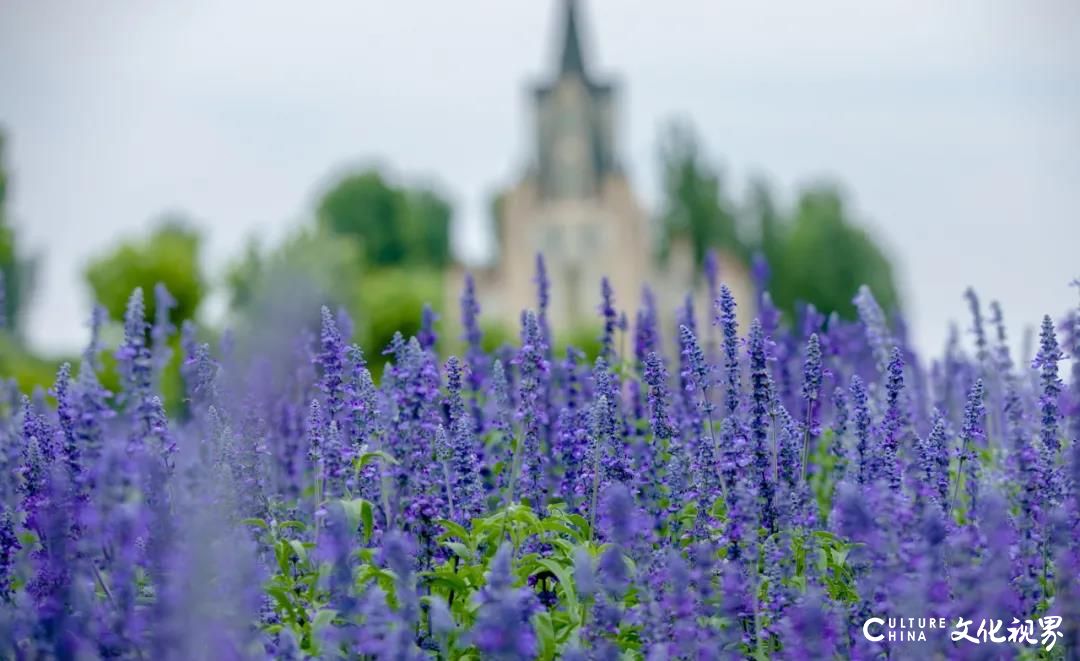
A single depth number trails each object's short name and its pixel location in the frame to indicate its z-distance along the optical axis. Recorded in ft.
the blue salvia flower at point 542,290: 27.27
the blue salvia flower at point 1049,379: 19.63
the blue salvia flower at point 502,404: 20.08
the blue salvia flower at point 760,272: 34.93
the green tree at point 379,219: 266.98
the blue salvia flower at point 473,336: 26.63
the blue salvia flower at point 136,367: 18.24
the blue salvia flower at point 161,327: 31.01
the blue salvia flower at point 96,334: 26.45
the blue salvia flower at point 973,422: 19.06
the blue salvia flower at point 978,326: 28.14
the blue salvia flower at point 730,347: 18.98
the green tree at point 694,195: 223.30
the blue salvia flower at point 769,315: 29.14
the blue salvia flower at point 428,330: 25.86
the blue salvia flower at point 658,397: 19.20
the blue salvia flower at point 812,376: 19.29
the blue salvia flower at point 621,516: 15.53
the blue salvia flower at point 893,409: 18.79
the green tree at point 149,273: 152.76
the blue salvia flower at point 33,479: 18.82
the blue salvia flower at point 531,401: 19.39
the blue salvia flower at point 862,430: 19.13
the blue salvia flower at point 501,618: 14.12
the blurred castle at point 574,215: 261.85
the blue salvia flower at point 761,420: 18.11
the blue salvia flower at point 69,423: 18.44
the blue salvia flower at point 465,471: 18.76
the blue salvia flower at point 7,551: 18.90
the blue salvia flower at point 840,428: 22.47
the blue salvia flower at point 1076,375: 17.61
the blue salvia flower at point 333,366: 19.90
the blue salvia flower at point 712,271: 33.63
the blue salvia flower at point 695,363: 19.27
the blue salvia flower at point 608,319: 24.84
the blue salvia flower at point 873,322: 26.91
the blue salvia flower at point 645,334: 26.68
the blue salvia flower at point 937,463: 18.72
